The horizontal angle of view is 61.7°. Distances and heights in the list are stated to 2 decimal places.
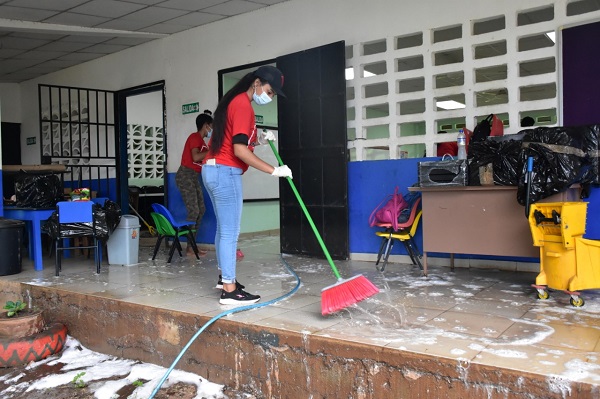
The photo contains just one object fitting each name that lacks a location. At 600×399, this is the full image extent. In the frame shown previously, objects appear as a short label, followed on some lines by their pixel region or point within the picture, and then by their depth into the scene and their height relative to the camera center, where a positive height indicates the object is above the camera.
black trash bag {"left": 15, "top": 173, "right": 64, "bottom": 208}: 5.22 +0.03
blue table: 4.95 -0.30
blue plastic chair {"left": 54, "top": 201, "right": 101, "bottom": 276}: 4.76 -0.28
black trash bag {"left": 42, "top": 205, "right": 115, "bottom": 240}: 4.79 -0.32
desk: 3.57 -0.26
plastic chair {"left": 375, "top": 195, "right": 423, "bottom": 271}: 4.37 -0.39
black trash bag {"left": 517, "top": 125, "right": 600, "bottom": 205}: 3.36 +0.18
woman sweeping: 3.29 +0.15
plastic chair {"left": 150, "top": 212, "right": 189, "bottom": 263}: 5.25 -0.40
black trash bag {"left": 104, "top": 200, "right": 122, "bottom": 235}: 4.95 -0.22
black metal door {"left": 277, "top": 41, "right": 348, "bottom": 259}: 5.11 +0.45
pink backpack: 4.38 -0.20
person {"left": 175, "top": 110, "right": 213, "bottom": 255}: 5.77 +0.24
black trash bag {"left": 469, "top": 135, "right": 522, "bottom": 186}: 3.60 +0.21
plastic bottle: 3.95 +0.31
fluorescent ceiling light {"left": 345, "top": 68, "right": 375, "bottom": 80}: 5.18 +1.20
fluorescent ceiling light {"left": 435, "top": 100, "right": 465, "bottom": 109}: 6.59 +1.13
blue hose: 2.81 -0.76
